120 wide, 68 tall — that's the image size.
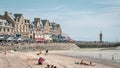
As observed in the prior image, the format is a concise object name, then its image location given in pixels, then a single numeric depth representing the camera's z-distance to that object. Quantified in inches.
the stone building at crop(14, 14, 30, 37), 3991.1
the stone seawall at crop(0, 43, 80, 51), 2985.2
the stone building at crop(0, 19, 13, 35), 3663.9
